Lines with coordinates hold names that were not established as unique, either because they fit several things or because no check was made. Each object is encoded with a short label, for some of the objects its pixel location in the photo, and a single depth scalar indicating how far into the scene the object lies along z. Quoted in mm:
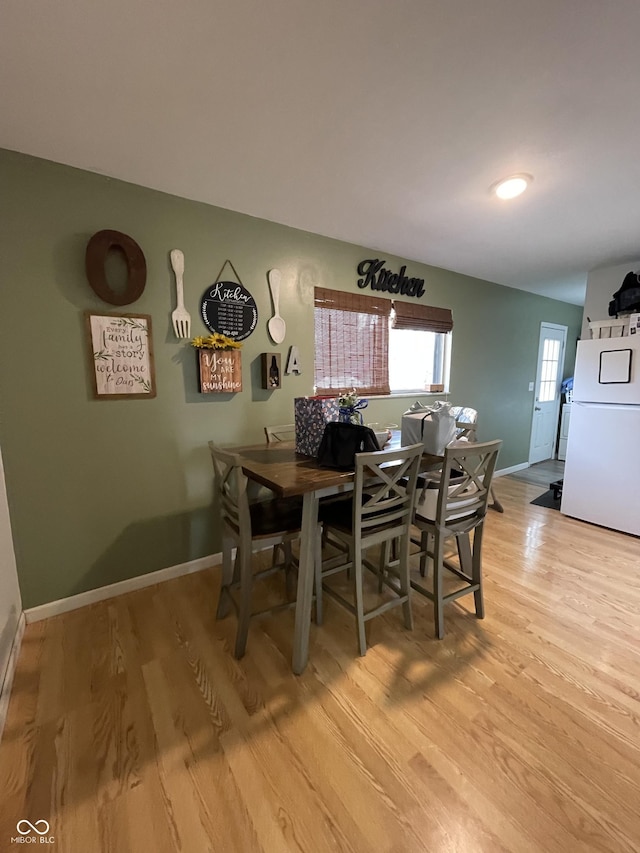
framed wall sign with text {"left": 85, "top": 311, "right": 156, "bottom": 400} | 1945
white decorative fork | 2123
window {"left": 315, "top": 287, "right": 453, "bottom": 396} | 2906
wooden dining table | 1443
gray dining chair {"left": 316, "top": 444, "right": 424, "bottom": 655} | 1530
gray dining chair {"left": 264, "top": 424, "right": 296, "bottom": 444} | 2381
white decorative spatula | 2498
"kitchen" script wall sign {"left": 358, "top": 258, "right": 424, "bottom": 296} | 3018
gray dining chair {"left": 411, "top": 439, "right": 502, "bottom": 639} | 1662
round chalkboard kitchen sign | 2277
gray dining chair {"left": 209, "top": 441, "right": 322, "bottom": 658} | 1595
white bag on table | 1857
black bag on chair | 1639
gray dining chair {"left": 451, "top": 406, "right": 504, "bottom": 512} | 2662
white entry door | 5020
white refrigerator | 2857
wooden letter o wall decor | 1865
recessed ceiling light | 1912
